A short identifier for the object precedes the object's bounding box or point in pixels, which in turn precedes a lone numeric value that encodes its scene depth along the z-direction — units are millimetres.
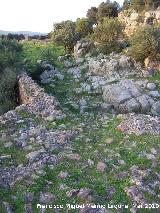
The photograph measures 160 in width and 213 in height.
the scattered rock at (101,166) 6466
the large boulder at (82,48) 14190
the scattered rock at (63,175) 6202
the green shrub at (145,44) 12035
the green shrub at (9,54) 12335
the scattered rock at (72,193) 5785
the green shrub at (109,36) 13768
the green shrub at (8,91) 10031
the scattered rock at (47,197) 5695
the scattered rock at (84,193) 5757
